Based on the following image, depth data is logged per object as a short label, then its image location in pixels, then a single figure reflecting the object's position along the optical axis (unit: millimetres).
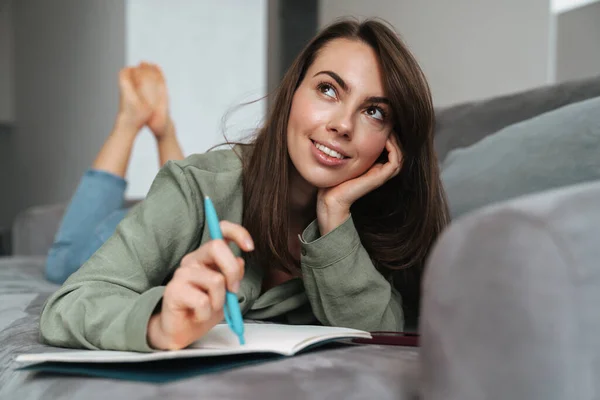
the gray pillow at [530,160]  1095
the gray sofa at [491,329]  464
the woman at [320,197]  995
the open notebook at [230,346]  642
